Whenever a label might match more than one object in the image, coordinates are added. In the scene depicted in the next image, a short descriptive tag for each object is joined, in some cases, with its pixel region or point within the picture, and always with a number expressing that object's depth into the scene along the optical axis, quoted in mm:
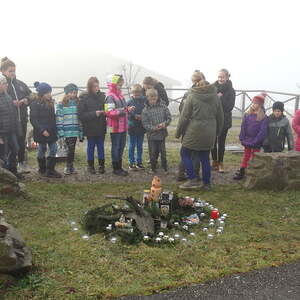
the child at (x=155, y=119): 6191
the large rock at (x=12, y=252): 2947
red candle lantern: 4444
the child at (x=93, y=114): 5988
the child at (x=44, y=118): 5736
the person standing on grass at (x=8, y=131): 5422
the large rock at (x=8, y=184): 4883
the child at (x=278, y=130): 5932
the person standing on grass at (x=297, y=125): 6179
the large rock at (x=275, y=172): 5643
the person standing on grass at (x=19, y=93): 5683
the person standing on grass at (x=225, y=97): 6290
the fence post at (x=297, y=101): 14723
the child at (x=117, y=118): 6007
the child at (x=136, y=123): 6484
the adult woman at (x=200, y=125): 5390
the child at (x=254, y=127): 5957
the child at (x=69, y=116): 5907
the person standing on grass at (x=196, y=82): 5684
